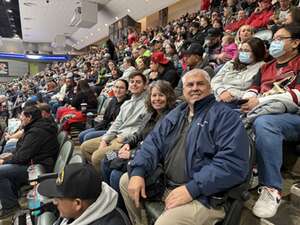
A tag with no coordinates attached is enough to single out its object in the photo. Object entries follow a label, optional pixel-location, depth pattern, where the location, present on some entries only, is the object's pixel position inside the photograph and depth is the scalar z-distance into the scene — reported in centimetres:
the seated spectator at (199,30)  425
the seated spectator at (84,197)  101
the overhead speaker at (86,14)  895
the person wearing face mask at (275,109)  125
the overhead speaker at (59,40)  1576
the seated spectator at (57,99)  530
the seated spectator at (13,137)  294
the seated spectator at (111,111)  278
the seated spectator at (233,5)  476
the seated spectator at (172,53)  438
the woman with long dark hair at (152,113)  188
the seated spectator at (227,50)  278
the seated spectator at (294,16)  199
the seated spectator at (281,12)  307
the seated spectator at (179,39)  522
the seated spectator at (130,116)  237
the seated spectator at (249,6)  420
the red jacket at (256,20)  344
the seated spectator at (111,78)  420
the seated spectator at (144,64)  398
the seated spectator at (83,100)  398
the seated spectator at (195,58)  262
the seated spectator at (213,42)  341
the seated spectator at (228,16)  458
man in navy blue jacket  112
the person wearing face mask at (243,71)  191
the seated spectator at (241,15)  403
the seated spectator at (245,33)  251
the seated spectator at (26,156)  211
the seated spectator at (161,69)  304
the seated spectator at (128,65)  431
